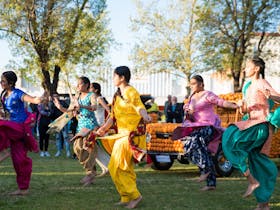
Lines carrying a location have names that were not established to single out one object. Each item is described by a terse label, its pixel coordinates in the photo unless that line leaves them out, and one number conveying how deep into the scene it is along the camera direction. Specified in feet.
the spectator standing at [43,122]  51.43
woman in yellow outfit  23.36
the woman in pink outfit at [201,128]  30.71
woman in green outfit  21.80
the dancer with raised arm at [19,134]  26.30
